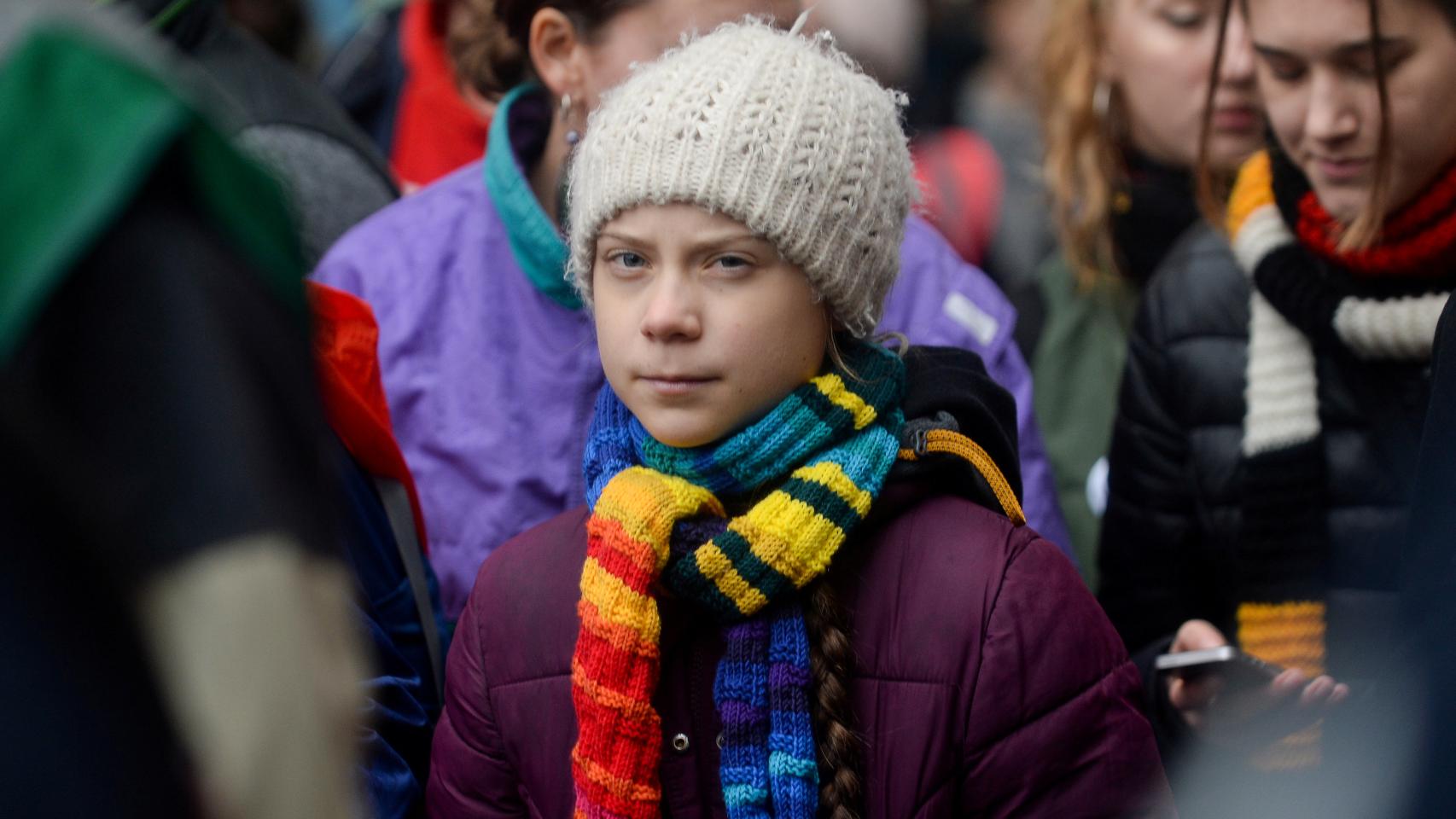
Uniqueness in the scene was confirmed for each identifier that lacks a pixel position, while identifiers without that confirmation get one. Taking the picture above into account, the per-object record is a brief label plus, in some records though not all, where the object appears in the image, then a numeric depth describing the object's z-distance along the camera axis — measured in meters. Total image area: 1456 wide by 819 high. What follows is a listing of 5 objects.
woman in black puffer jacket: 4.68
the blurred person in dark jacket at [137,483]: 1.63
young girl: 3.67
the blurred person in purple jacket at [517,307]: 5.03
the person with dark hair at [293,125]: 6.08
